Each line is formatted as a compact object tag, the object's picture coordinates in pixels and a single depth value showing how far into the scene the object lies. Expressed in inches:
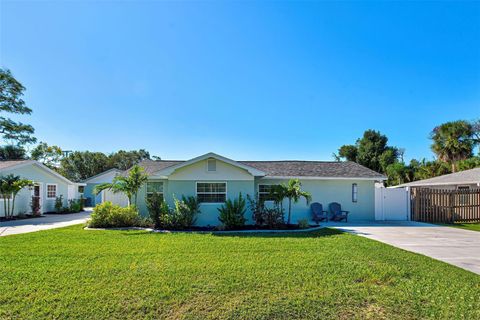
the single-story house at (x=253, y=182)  528.5
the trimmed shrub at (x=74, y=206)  863.1
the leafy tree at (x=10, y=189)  629.3
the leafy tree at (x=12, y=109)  1114.1
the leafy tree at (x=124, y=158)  1849.4
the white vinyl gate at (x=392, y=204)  624.4
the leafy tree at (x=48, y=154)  1525.6
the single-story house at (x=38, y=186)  706.2
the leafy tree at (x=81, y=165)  1625.2
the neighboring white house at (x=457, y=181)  678.5
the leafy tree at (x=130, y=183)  501.7
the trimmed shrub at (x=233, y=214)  472.0
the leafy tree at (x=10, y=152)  1216.0
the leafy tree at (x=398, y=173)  1263.5
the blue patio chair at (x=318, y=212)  588.4
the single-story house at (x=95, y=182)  1222.9
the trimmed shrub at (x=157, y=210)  477.7
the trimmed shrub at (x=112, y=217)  485.1
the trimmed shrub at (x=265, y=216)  481.4
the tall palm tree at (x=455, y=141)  1052.5
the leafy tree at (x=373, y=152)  1471.5
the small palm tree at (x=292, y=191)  480.4
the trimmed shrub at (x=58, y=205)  831.1
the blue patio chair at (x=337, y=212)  597.6
